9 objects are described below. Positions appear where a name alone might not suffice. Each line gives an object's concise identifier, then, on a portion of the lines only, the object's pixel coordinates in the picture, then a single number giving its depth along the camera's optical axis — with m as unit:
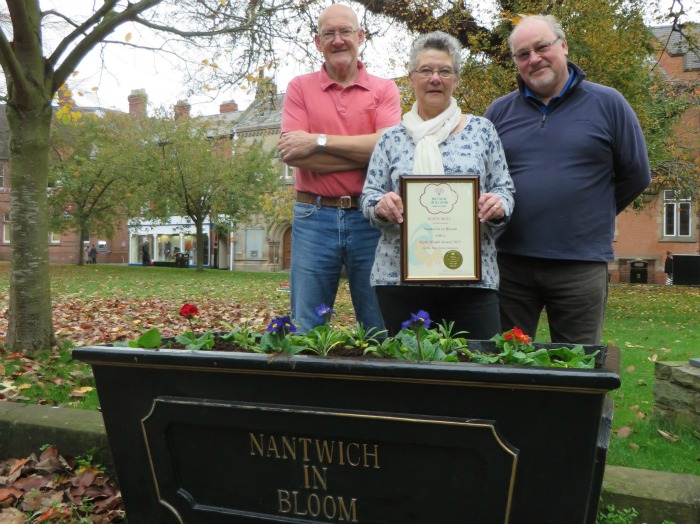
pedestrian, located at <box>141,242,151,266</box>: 47.59
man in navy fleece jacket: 2.73
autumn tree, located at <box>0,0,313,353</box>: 5.68
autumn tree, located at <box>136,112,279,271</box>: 28.81
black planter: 1.53
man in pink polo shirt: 2.85
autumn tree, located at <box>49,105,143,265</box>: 29.50
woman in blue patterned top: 2.46
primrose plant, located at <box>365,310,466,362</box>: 1.74
